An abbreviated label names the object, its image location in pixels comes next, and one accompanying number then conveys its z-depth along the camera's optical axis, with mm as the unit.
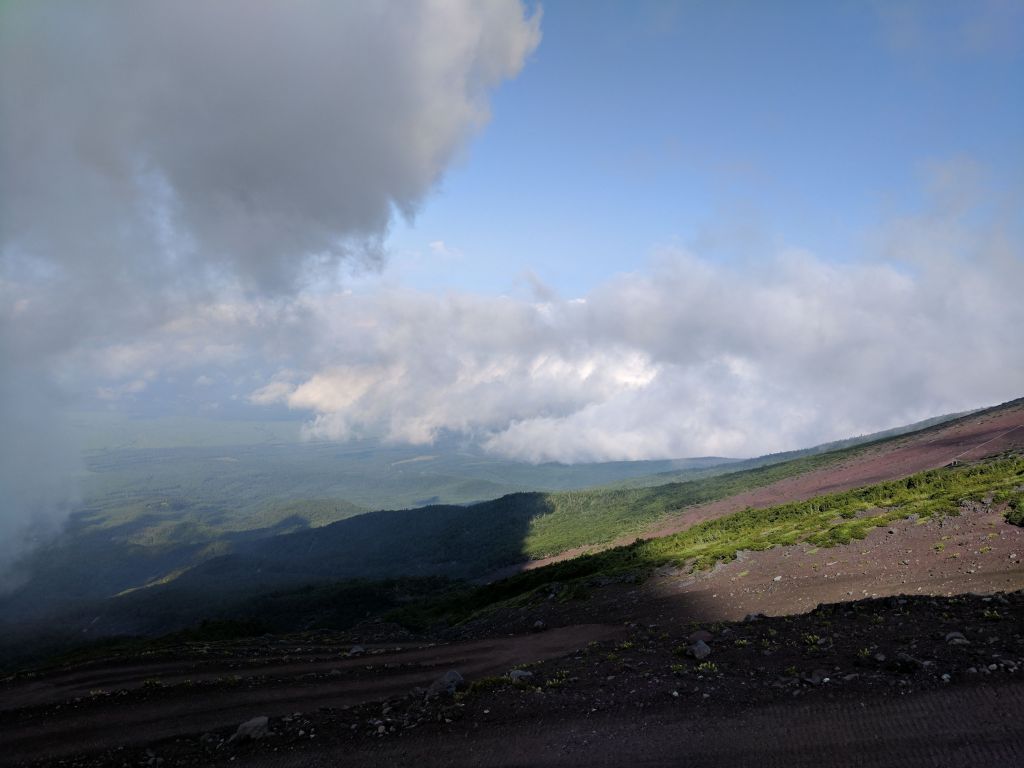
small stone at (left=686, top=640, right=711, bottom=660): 18234
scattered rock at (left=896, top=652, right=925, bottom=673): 14031
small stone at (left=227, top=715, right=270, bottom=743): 16125
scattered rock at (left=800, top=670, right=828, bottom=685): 14344
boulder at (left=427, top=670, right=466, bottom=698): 17719
